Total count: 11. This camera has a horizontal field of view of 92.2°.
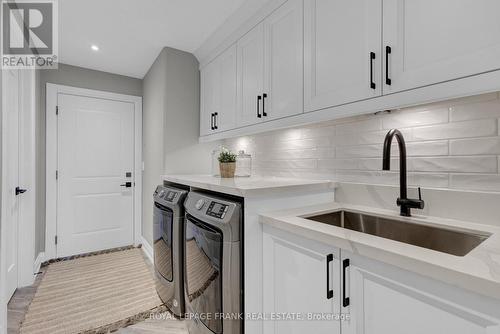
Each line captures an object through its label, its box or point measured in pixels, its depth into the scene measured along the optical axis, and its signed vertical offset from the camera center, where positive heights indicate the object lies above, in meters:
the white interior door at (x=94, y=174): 2.99 -0.11
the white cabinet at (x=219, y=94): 2.10 +0.69
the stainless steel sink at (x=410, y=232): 1.01 -0.31
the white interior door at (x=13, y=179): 2.03 -0.11
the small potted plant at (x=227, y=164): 2.06 +0.02
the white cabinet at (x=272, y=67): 1.47 +0.68
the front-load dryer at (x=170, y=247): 1.82 -0.65
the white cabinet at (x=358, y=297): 0.63 -0.43
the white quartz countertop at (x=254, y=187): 1.24 -0.12
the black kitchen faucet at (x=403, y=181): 1.09 -0.07
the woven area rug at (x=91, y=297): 1.77 -1.16
